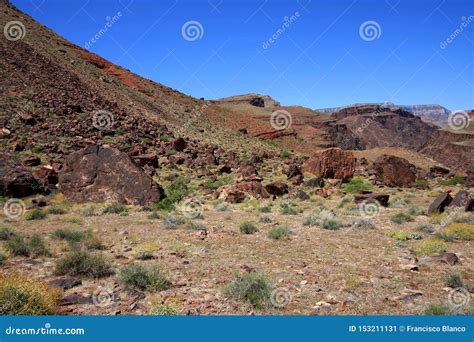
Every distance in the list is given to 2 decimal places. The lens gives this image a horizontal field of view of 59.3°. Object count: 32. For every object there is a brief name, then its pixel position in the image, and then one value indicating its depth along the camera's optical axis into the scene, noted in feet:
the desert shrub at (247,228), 38.65
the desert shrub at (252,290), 21.07
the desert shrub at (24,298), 18.45
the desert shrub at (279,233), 36.17
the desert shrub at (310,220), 42.96
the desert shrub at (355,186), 71.91
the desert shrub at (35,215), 43.73
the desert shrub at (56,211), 47.93
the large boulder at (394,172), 83.30
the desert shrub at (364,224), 41.63
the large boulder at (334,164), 88.07
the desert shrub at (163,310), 19.29
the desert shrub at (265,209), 51.85
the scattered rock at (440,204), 48.78
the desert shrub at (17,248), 29.55
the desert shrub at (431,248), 31.68
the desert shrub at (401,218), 44.73
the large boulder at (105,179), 55.67
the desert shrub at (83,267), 25.14
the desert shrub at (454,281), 24.00
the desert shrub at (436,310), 19.67
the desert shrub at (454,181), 87.86
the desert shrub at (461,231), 36.29
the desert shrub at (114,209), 49.10
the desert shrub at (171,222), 39.91
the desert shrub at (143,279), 23.18
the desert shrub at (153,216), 45.60
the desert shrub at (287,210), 50.65
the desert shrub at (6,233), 33.62
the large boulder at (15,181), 55.93
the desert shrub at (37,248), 29.58
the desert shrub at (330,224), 40.75
